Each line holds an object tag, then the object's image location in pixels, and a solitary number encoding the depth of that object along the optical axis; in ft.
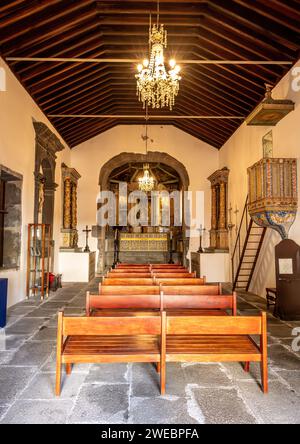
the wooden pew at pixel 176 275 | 17.53
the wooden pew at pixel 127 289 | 13.07
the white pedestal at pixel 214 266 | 32.09
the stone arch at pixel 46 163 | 24.58
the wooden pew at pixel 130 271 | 19.67
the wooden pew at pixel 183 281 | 15.01
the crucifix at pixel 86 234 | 35.12
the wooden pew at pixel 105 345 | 8.20
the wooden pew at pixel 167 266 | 23.02
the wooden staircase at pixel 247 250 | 24.77
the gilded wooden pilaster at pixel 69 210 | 32.42
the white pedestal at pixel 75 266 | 31.19
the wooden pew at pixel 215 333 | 8.36
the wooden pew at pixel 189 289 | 12.90
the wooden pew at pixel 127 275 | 17.80
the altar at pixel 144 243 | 44.21
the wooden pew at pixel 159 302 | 11.14
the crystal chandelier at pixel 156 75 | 15.20
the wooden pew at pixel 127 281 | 15.05
